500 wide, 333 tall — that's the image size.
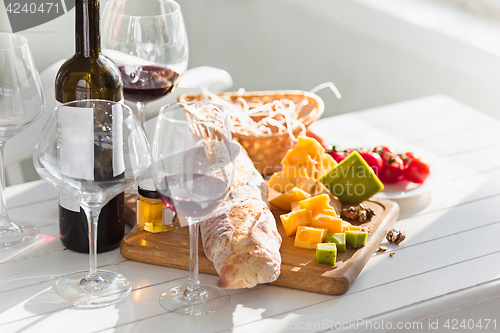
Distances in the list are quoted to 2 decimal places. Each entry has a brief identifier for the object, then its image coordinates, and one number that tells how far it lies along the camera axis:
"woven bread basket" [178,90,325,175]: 1.65
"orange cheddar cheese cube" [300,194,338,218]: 1.49
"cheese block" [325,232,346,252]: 1.45
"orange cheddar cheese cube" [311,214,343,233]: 1.47
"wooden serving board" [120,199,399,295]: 1.40
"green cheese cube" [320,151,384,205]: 1.57
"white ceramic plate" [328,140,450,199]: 1.63
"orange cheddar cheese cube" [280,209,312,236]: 1.48
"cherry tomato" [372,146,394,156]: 1.71
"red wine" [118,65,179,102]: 1.55
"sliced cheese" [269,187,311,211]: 1.54
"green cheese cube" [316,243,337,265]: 1.42
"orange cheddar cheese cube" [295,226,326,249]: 1.45
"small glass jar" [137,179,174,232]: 1.47
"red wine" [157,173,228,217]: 1.28
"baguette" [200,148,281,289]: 1.35
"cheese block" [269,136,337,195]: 1.59
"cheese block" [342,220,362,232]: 1.48
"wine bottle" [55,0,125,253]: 1.37
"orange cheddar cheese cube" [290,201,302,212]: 1.51
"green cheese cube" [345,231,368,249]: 1.46
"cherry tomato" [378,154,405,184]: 1.68
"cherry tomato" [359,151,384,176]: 1.68
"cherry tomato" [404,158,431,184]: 1.68
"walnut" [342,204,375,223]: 1.54
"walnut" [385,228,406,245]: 1.51
